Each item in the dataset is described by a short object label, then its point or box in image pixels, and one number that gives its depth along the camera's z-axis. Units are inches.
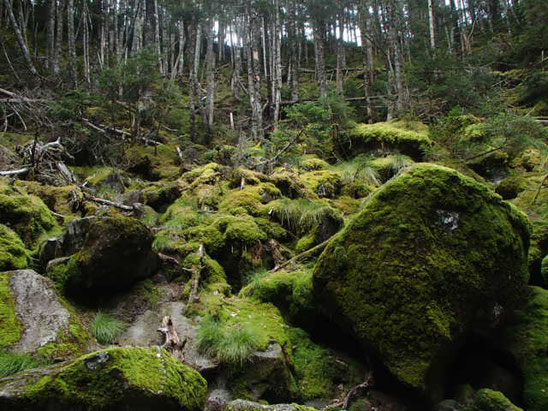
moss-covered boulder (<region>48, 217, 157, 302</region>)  183.5
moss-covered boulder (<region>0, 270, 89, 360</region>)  135.2
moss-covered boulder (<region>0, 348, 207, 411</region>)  89.9
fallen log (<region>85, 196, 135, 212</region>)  300.0
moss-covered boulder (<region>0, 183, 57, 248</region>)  231.5
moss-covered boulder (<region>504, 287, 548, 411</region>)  141.7
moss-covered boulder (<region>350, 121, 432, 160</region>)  398.6
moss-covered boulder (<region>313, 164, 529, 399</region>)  145.6
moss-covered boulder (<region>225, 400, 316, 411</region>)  112.7
